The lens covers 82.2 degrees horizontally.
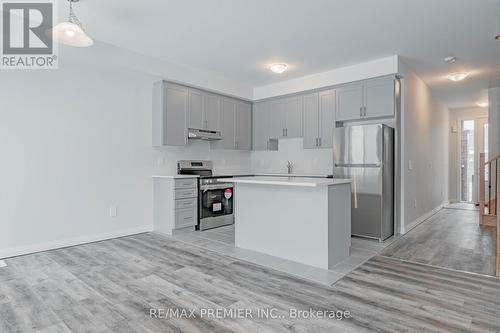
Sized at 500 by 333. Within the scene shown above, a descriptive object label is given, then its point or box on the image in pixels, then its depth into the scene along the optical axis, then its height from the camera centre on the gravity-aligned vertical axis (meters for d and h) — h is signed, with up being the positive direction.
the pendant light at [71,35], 2.52 +1.18
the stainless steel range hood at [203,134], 5.00 +0.56
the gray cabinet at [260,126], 6.07 +0.85
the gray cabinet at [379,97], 4.27 +1.03
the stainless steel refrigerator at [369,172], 4.04 -0.11
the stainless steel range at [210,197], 4.81 -0.56
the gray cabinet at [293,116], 5.50 +0.96
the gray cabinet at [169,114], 4.61 +0.84
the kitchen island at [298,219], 2.93 -0.61
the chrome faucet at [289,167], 5.98 -0.04
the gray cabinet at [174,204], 4.44 -0.62
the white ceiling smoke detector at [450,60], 4.30 +1.61
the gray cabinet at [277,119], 5.79 +0.95
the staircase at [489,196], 5.04 -0.62
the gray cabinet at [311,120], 5.23 +0.84
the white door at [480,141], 7.81 +0.66
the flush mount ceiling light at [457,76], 4.95 +1.54
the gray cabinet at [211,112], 5.27 +0.99
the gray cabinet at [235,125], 5.63 +0.82
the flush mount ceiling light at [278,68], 4.50 +1.54
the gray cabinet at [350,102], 4.60 +1.04
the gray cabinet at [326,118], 4.98 +0.84
